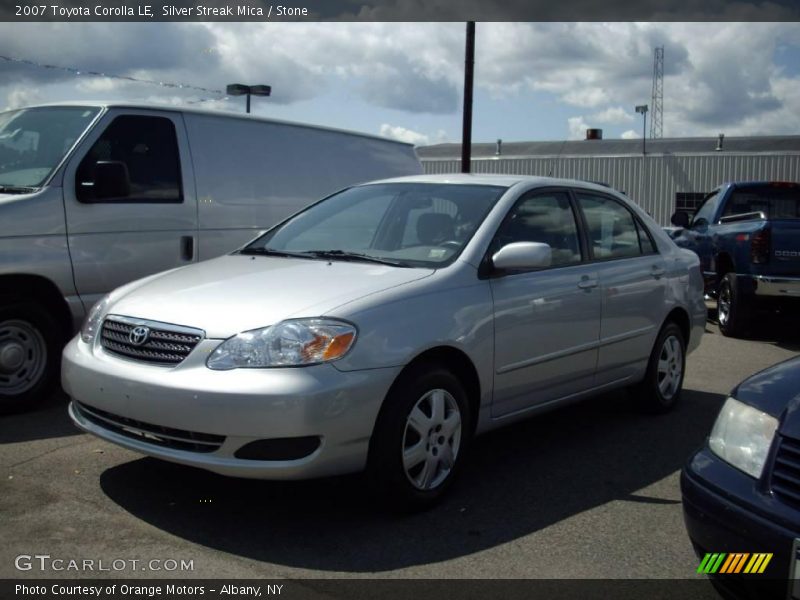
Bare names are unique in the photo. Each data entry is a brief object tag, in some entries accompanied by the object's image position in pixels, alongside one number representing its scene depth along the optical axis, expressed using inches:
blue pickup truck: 378.0
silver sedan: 145.9
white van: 225.9
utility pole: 657.6
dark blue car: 107.3
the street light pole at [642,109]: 1100.5
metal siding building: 1072.8
